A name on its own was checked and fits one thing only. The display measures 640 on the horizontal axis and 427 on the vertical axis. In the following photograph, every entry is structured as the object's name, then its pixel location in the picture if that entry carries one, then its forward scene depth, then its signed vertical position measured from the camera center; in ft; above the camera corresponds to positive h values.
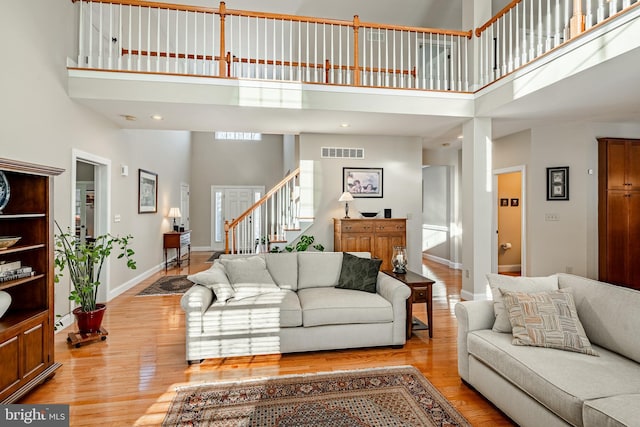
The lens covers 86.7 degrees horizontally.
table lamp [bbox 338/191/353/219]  18.47 +1.02
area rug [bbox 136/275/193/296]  17.43 -3.88
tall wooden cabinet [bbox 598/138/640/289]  16.60 +0.11
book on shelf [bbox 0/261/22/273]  7.77 -1.16
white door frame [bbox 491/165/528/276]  18.30 +0.02
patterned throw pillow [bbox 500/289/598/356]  6.81 -2.22
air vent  19.82 +3.72
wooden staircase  17.74 -0.55
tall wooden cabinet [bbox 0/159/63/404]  8.18 -0.99
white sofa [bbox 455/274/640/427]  5.19 -2.74
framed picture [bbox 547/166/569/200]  17.19 +1.66
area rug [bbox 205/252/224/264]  26.80 -3.55
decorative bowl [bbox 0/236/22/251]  7.42 -0.57
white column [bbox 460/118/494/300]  15.47 +0.52
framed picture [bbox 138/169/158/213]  19.92 +1.53
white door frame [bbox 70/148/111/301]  15.64 +0.51
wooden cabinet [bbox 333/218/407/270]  18.15 -1.09
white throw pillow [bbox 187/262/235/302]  10.01 -2.03
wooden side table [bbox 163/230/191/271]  24.27 -1.86
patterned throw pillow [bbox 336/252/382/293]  11.39 -2.01
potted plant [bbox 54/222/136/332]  10.73 -2.26
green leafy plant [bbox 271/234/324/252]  18.10 -1.65
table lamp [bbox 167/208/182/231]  25.66 +0.15
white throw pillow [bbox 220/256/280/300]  10.71 -2.02
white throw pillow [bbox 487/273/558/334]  7.79 -1.73
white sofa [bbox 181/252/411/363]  9.51 -3.01
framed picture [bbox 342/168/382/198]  20.02 +2.05
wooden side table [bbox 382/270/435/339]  11.05 -2.61
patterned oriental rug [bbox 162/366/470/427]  6.91 -4.16
